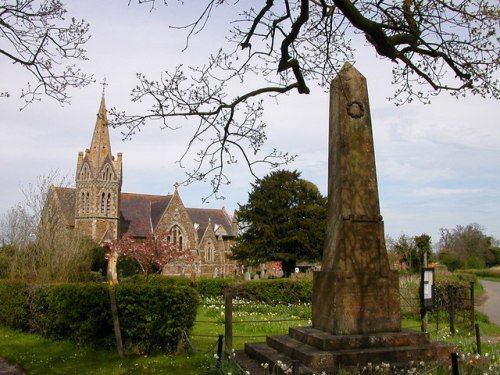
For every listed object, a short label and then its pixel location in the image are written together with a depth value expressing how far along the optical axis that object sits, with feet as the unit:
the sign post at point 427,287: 34.27
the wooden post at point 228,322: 27.96
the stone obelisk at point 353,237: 21.95
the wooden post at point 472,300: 45.27
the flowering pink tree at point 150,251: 106.01
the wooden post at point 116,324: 34.01
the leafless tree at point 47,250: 62.80
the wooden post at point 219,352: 23.01
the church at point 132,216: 165.17
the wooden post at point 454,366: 15.34
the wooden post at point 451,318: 40.86
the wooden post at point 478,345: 25.96
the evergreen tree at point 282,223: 139.85
